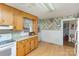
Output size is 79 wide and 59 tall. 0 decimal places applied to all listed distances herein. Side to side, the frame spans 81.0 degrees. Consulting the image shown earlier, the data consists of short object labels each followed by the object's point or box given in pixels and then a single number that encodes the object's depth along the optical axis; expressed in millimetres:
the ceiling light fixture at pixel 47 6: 1533
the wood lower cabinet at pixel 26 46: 1686
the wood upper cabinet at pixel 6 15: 1408
